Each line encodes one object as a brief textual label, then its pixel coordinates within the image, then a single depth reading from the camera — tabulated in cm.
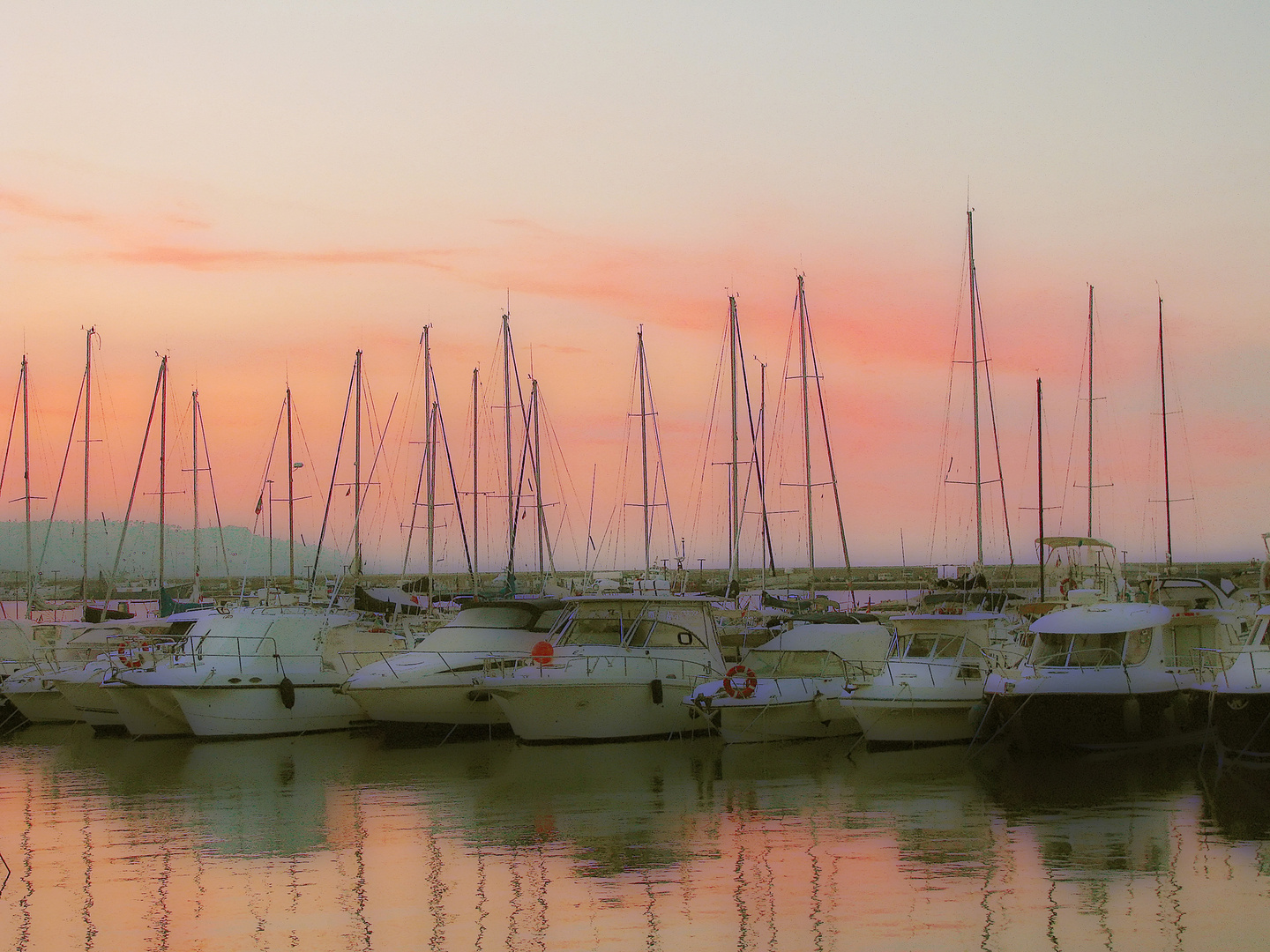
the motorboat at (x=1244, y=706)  2145
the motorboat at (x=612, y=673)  2611
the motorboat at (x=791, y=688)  2588
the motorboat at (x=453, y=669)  2778
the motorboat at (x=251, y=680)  2886
